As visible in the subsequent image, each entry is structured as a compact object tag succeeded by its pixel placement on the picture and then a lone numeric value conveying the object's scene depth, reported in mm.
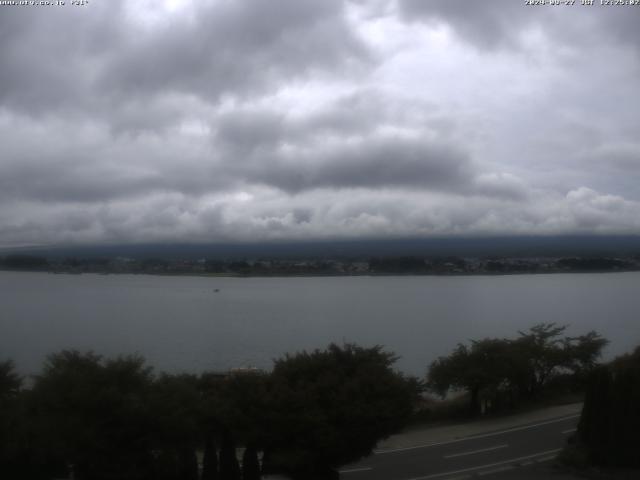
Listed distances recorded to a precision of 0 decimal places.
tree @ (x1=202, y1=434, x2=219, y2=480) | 12617
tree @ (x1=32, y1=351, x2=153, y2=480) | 11344
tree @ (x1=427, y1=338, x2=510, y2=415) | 22750
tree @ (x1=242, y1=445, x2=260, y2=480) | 12906
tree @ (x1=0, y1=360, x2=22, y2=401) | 14539
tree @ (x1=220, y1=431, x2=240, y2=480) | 12703
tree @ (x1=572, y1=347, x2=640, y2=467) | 15031
